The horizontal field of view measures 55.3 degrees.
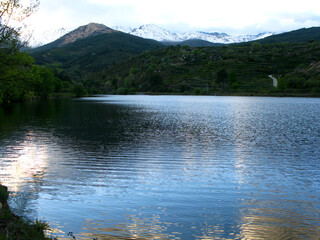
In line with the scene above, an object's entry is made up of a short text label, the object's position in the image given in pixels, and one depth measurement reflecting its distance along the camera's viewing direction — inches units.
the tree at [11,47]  927.0
